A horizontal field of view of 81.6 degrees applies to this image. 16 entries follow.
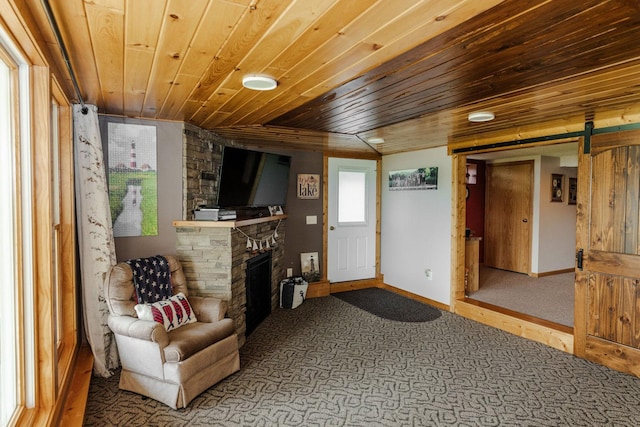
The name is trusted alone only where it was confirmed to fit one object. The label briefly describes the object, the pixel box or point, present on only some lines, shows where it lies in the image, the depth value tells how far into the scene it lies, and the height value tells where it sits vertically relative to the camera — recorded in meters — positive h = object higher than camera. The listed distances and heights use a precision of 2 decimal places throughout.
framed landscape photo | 4.97 +0.37
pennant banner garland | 3.91 -0.44
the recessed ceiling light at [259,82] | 2.17 +0.73
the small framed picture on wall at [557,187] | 6.43 +0.31
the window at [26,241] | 1.76 -0.19
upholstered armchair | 2.52 -1.04
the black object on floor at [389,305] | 4.50 -1.34
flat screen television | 3.62 +0.28
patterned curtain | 2.88 -0.21
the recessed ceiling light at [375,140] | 4.40 +0.79
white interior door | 5.57 -0.23
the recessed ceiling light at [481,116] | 3.03 +0.75
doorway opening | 5.57 -0.38
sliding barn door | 3.04 -0.41
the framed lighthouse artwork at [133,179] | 3.22 +0.22
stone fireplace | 3.39 -0.49
